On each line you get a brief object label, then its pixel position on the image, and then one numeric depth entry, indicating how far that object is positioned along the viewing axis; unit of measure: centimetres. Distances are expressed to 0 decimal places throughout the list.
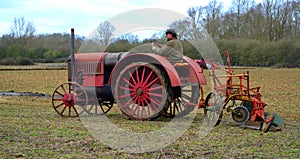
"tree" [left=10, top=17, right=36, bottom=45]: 6619
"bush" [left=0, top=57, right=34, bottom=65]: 5042
